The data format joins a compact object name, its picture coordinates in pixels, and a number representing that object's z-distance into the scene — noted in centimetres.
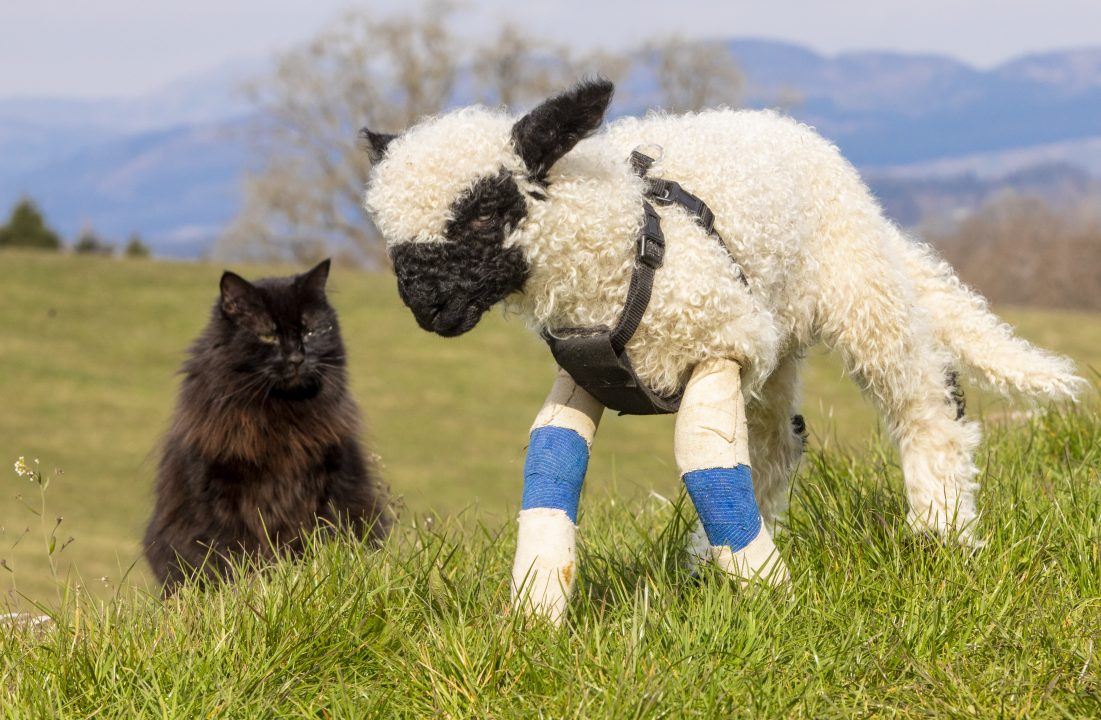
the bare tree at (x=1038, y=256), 5144
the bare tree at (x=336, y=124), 4325
